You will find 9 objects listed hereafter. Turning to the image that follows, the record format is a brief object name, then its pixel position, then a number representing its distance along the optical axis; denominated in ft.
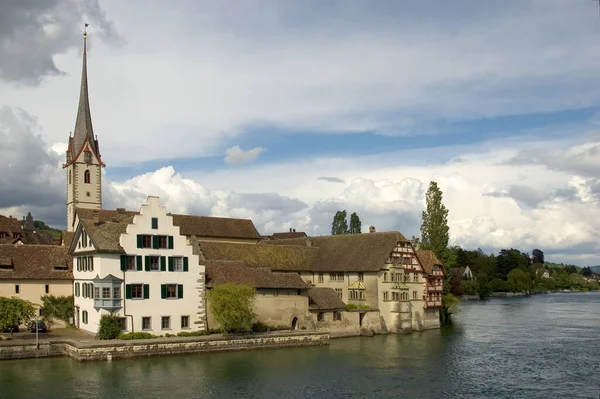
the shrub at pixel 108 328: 150.71
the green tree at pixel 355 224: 394.40
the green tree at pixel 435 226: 256.73
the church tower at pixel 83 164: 284.61
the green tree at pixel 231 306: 160.66
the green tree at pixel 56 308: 172.35
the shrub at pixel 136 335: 152.05
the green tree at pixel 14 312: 149.22
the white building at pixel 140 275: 155.53
